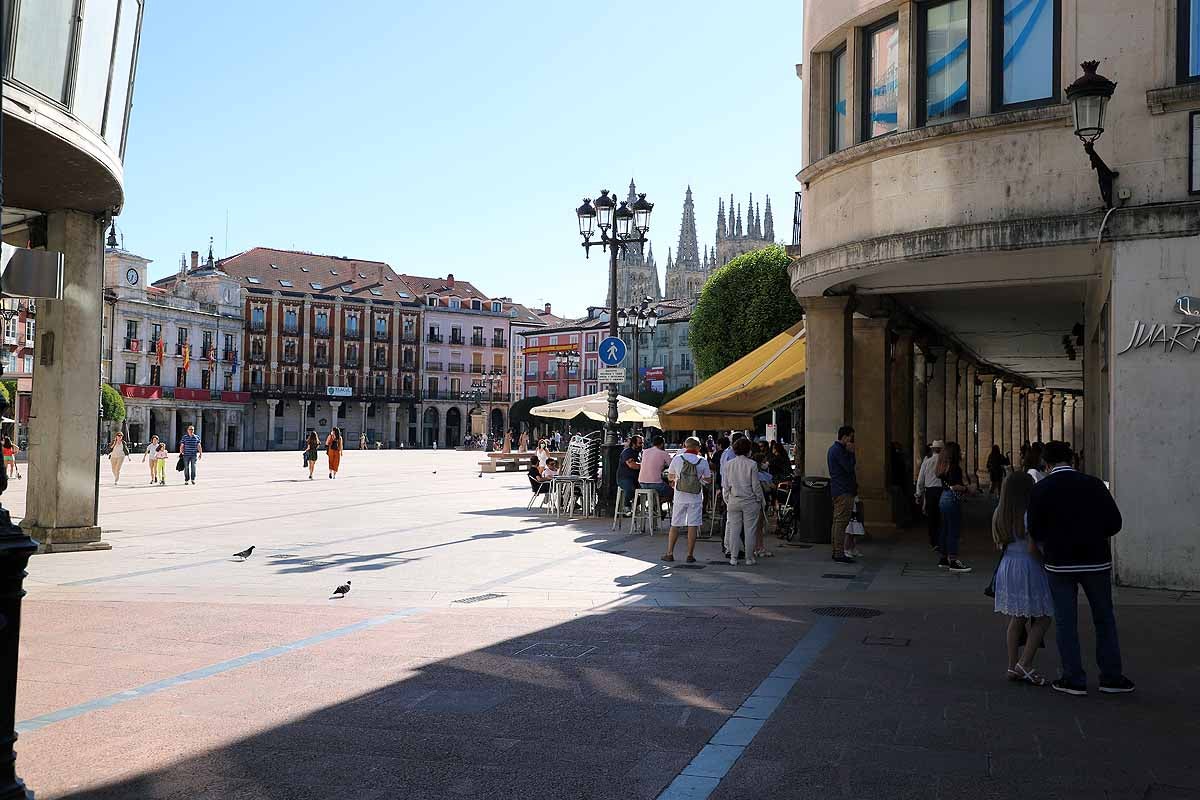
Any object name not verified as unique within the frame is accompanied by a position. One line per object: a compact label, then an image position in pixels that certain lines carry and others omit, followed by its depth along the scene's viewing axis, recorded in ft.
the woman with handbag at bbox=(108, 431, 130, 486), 101.65
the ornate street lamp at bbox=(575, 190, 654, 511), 68.28
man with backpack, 44.21
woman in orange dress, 124.57
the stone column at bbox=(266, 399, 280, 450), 336.29
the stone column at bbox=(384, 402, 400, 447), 364.99
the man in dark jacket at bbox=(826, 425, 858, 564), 45.49
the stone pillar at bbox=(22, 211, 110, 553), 46.88
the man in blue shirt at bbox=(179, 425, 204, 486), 105.29
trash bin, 53.93
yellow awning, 57.88
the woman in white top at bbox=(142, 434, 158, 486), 104.63
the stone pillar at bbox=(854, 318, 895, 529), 61.21
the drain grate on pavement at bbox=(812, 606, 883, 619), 32.48
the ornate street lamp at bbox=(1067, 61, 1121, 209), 32.68
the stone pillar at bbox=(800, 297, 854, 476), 53.72
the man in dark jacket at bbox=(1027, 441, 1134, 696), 22.56
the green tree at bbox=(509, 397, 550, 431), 313.63
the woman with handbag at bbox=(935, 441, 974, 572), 42.57
